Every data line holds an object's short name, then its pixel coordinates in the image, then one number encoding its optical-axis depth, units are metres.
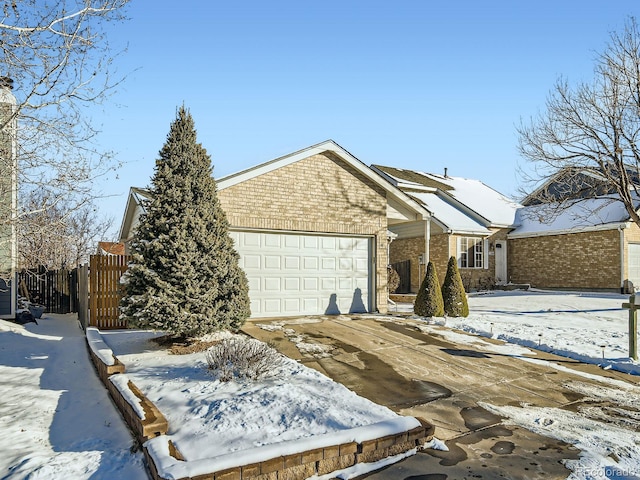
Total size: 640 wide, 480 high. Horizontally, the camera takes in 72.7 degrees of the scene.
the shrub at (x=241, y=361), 5.98
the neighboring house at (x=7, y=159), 6.56
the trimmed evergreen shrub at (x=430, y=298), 12.09
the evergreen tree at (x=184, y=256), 7.58
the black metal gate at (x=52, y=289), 15.13
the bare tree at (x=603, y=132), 14.20
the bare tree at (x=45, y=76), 6.31
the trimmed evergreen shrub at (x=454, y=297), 12.38
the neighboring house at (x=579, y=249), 19.86
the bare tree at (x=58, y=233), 6.83
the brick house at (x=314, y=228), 11.34
